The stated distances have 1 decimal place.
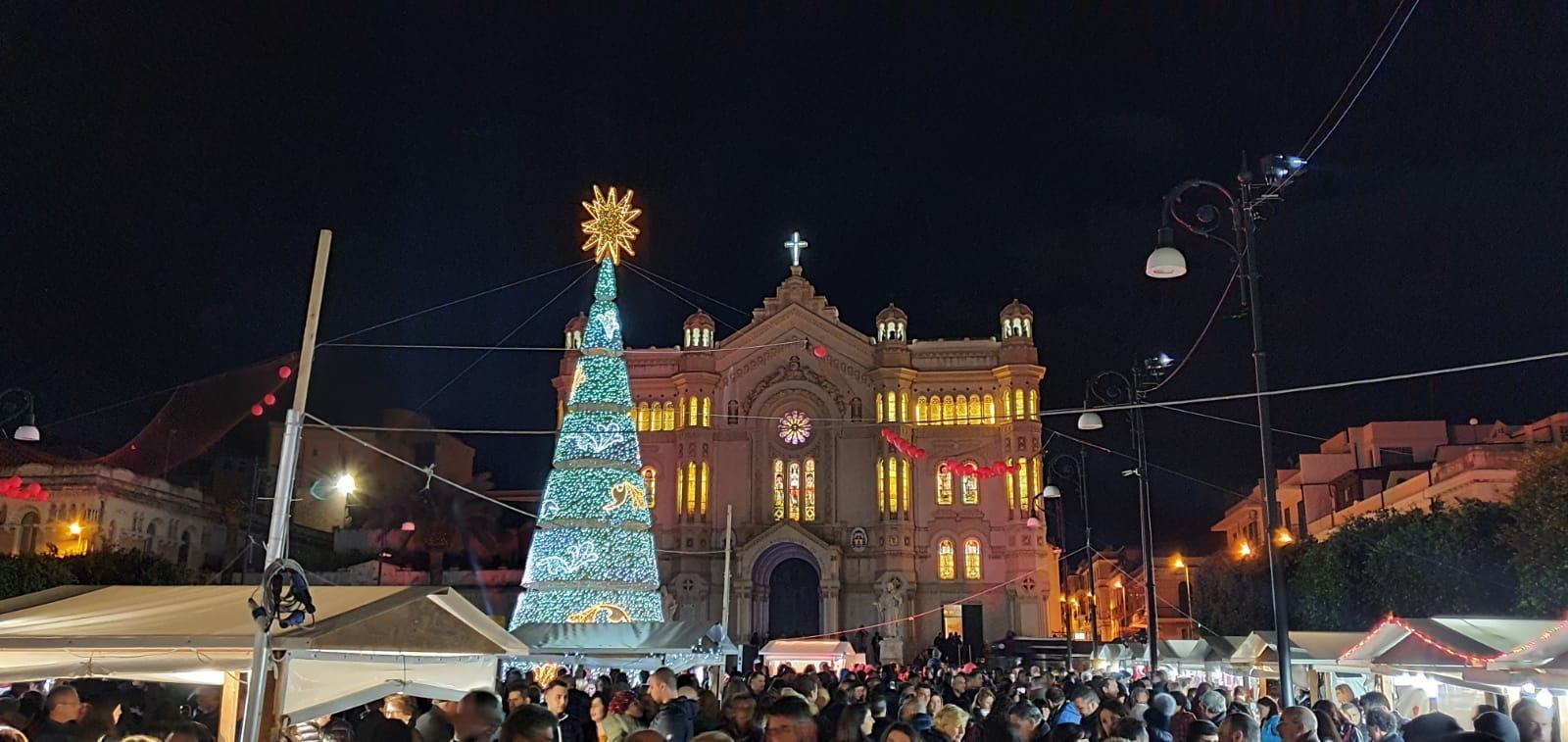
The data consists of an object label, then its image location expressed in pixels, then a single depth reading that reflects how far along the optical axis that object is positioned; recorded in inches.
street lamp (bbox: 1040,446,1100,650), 1476.4
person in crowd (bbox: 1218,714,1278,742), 316.8
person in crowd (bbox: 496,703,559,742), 184.4
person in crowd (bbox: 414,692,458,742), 305.7
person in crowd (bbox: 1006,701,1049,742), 346.9
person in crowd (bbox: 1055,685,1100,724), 503.8
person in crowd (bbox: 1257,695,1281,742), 462.9
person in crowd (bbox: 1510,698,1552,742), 338.3
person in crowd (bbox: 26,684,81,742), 341.1
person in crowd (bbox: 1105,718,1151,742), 310.3
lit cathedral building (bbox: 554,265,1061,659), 2154.3
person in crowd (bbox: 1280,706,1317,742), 322.7
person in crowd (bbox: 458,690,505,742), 238.1
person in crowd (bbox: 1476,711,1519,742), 320.8
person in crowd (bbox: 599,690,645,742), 392.2
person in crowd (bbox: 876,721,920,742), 246.1
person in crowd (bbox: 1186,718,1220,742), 327.0
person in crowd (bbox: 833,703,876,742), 338.3
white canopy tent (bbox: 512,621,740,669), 748.0
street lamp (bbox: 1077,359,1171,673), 926.4
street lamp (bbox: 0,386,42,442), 891.4
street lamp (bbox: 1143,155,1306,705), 572.7
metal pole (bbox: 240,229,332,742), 354.3
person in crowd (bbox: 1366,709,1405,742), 409.7
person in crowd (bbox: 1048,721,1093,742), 309.0
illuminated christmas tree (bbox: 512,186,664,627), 1052.5
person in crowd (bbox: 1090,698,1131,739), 407.5
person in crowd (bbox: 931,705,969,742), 356.9
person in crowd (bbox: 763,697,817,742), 224.4
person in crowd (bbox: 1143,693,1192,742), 438.5
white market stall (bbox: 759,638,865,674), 1310.3
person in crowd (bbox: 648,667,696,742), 345.1
